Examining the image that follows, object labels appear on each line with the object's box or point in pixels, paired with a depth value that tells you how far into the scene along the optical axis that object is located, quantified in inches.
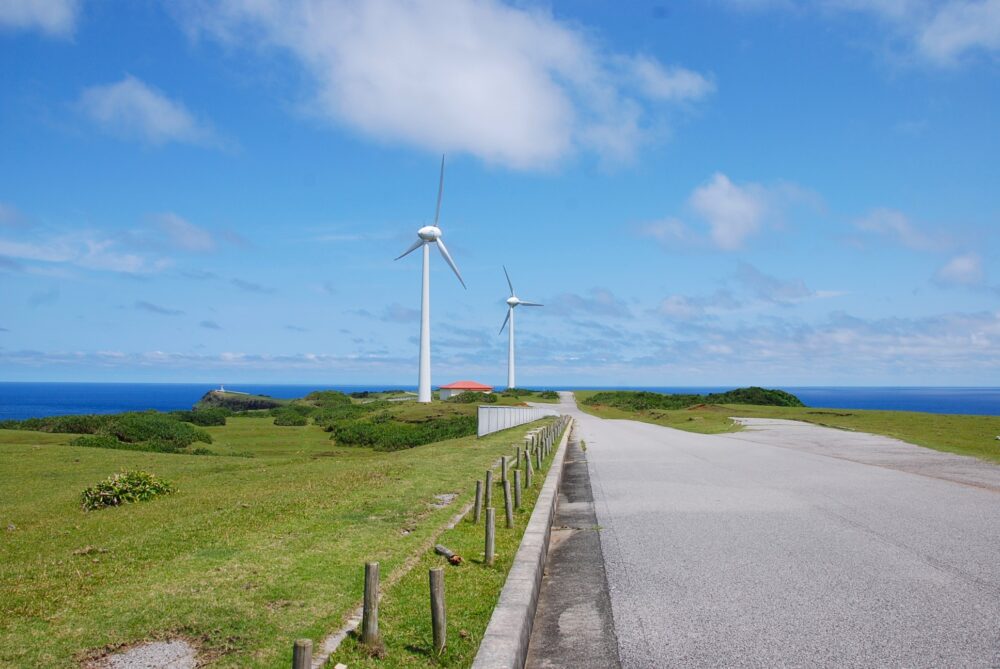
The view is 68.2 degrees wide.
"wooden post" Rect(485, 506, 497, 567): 354.9
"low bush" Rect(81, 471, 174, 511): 585.3
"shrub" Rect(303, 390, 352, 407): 3708.2
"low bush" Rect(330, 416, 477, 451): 1599.4
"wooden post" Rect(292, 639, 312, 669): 166.4
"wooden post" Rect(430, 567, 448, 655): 231.6
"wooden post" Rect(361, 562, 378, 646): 236.1
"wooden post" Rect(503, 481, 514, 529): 443.5
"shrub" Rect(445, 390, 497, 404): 3271.9
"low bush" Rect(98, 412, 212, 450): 1391.5
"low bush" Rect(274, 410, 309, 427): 2148.4
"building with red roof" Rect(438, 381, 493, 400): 4697.3
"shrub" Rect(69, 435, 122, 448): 1134.1
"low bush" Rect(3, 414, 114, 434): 1389.0
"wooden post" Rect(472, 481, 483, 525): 465.7
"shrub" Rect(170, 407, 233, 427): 1983.3
